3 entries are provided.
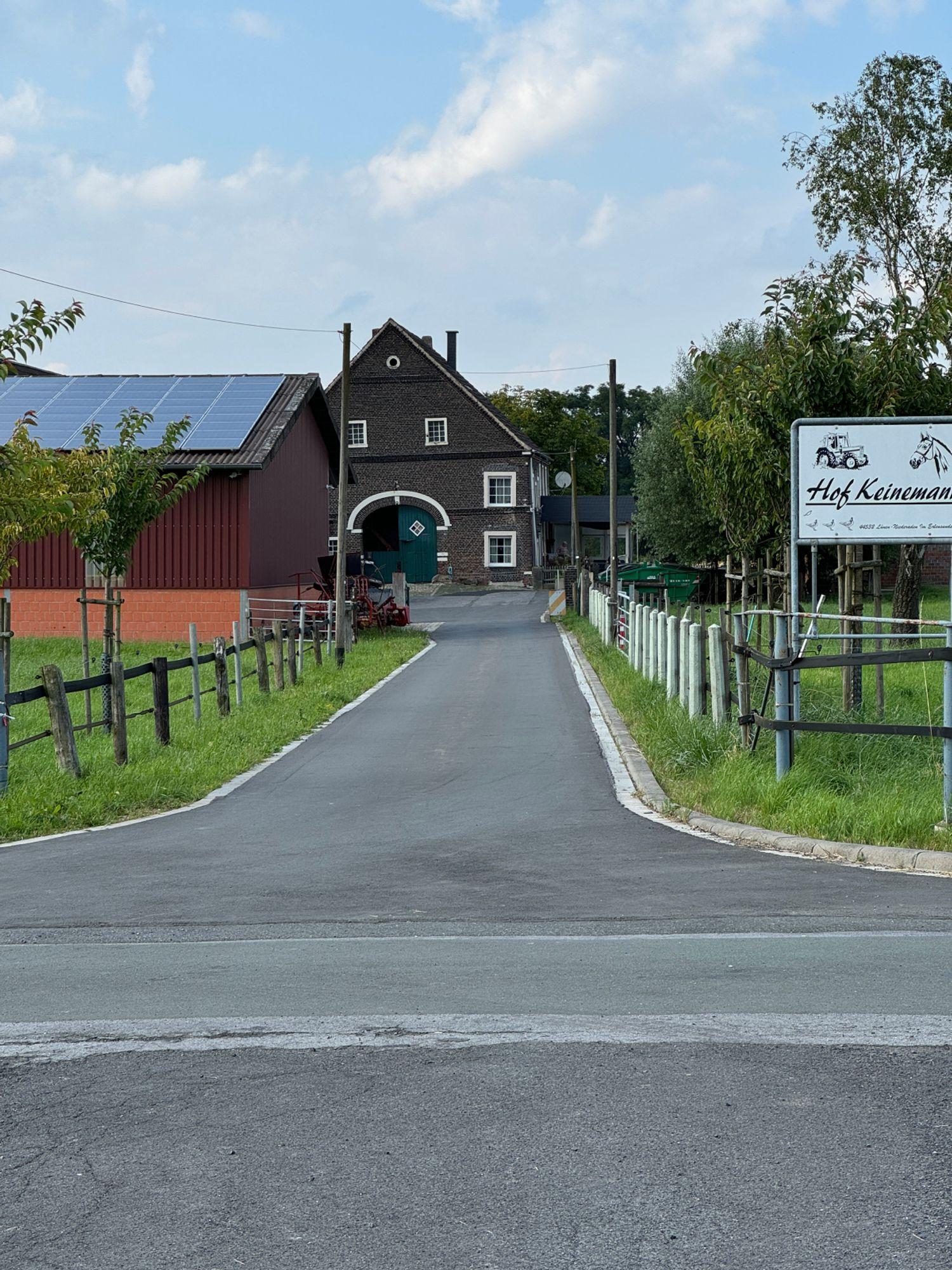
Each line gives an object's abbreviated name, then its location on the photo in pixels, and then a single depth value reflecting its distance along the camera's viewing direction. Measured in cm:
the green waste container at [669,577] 4984
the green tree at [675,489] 5103
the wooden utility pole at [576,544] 6312
